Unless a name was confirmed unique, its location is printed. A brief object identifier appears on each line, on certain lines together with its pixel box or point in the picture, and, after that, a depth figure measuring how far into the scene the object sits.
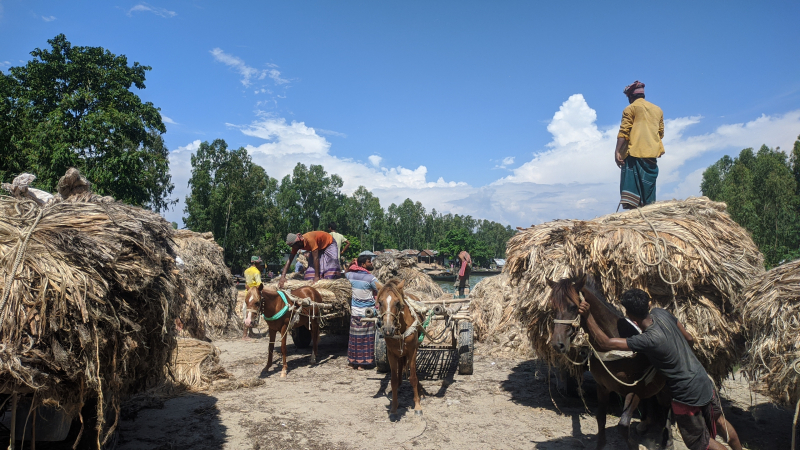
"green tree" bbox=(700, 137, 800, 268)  25.27
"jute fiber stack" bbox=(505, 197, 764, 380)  5.01
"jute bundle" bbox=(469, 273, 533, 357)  10.16
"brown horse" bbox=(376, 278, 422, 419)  5.72
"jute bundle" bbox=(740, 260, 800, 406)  4.03
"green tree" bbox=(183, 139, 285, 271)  39.78
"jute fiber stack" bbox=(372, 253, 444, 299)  14.43
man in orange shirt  9.95
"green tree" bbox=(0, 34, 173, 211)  13.59
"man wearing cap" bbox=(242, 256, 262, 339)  11.80
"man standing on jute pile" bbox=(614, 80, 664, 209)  6.96
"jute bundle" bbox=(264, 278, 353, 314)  9.55
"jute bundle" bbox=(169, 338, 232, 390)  7.12
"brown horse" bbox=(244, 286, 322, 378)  7.92
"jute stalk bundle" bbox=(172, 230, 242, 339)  11.73
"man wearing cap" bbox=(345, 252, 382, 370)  8.62
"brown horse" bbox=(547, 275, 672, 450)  4.23
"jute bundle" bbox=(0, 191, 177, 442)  2.82
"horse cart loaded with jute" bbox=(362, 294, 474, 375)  7.10
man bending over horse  3.84
